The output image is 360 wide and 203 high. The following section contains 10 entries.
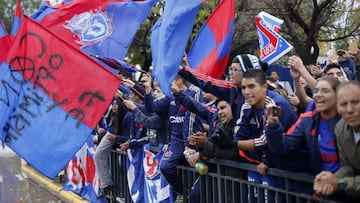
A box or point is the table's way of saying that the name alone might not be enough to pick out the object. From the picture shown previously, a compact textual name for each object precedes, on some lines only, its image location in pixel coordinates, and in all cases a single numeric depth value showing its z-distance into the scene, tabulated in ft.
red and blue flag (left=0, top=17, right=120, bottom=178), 20.35
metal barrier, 14.35
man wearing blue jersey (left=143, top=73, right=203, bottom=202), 20.76
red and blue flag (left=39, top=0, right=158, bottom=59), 27.04
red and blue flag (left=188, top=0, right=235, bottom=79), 22.82
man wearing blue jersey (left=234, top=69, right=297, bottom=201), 15.37
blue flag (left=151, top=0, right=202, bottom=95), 18.69
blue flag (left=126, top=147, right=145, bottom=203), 24.68
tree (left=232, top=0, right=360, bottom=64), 58.06
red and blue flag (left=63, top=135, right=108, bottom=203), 29.96
